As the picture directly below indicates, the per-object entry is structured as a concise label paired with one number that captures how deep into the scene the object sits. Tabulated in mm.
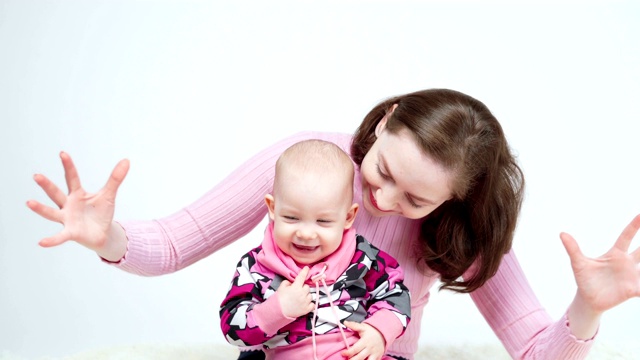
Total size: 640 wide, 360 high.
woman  2135
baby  2092
